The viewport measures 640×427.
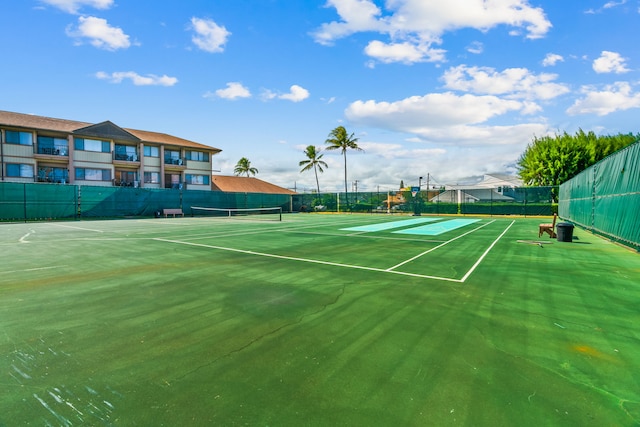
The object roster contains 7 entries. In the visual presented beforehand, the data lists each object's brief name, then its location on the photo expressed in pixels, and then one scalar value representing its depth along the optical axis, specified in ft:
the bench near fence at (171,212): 104.17
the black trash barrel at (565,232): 37.01
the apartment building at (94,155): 107.45
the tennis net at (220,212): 115.40
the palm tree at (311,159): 176.76
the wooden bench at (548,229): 41.69
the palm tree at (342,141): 161.68
